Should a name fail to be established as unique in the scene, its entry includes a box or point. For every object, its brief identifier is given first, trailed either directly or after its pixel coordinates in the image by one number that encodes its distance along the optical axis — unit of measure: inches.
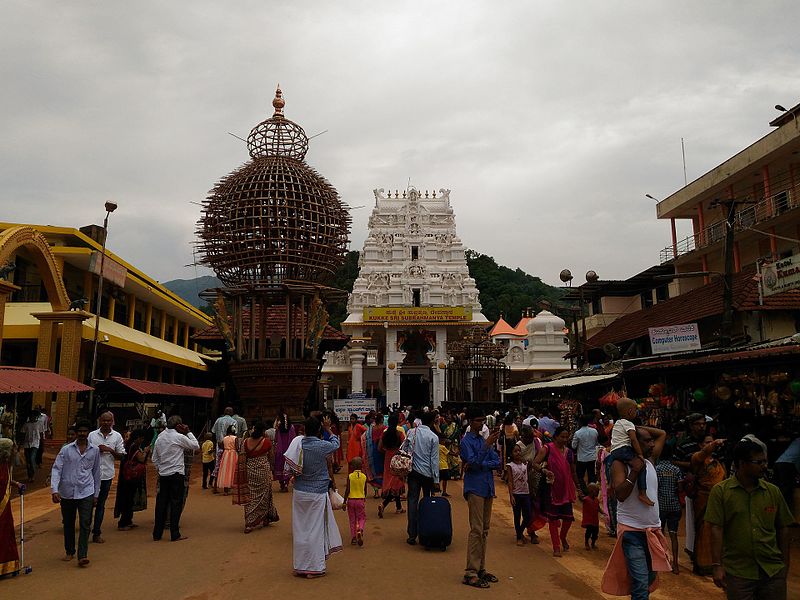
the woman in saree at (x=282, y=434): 384.5
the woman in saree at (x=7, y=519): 212.8
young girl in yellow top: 269.7
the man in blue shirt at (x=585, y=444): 355.9
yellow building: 657.0
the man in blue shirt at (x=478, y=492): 213.3
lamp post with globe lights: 846.4
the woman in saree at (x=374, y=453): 380.3
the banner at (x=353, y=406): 677.9
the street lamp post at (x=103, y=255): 593.3
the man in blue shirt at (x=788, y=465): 227.8
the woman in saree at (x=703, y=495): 225.9
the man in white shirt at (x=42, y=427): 476.7
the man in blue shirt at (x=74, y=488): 235.2
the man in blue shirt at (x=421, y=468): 274.7
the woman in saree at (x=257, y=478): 299.3
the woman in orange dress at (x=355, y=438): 452.4
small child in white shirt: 155.3
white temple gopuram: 1438.2
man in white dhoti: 223.0
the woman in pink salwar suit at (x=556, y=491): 258.5
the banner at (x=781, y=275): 434.0
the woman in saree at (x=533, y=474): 270.4
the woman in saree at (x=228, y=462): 373.7
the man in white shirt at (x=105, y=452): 265.7
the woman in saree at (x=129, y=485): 300.5
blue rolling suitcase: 256.5
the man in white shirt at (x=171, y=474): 275.7
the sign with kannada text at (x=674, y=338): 494.3
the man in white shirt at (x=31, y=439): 470.9
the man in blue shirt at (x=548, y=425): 426.3
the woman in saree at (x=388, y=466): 330.6
